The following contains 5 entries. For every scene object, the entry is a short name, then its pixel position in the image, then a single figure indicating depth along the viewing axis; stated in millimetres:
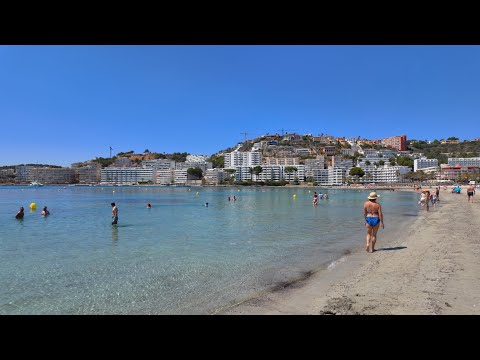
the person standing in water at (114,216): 18411
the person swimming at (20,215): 22648
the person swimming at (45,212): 24353
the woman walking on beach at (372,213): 8977
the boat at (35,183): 173425
